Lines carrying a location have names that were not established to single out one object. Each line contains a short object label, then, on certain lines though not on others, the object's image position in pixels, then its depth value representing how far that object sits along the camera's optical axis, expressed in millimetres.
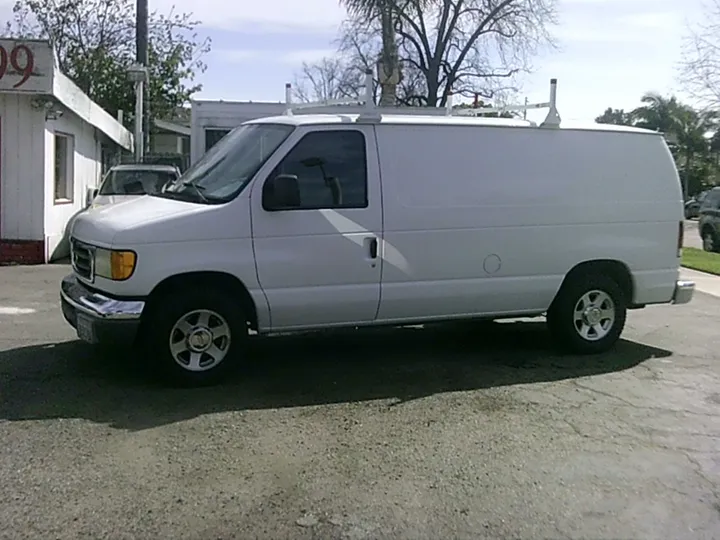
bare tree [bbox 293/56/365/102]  34375
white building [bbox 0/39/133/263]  13797
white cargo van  6723
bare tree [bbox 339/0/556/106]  32500
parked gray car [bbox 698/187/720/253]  22625
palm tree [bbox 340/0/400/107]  29672
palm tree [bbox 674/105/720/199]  49919
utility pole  20312
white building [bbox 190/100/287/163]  18609
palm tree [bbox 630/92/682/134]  50812
